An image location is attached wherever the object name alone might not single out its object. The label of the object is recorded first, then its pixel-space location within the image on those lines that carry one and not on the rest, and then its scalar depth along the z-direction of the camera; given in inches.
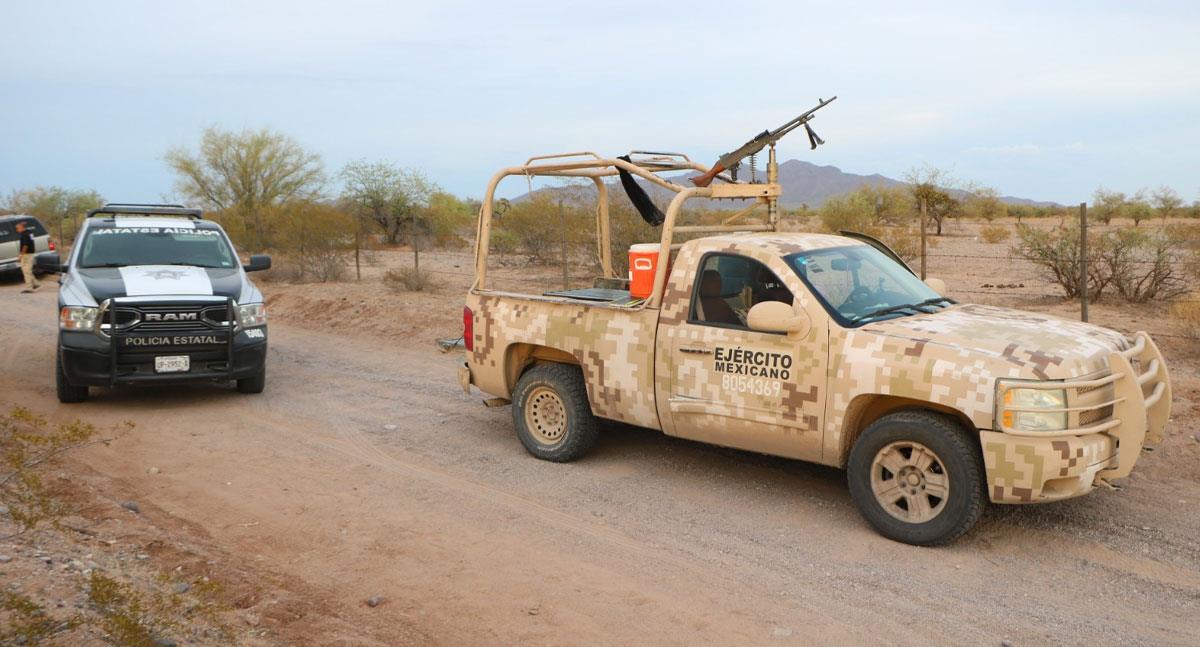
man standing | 900.6
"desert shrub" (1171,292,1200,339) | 434.0
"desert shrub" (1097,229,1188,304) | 568.1
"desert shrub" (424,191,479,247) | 1305.4
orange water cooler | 279.6
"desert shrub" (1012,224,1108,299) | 591.5
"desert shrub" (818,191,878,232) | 943.3
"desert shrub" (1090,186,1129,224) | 1397.6
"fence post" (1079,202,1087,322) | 406.9
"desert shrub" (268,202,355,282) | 882.1
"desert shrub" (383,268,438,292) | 763.6
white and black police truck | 364.2
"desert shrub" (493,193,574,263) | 892.6
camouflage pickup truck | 206.8
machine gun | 315.6
